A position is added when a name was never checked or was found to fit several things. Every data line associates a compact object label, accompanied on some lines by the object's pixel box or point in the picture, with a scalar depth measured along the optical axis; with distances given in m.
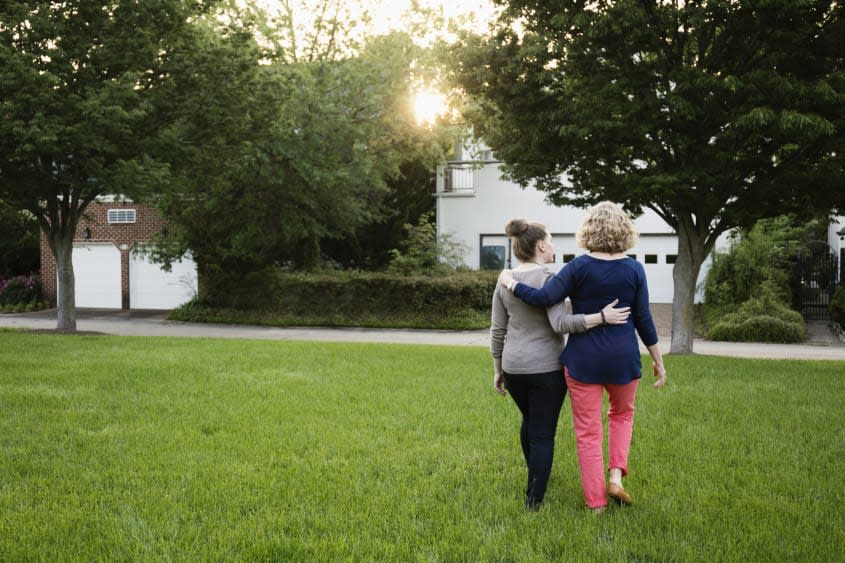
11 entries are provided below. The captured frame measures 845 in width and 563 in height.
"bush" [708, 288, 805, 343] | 15.41
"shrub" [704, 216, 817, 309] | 18.81
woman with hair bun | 4.21
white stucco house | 24.80
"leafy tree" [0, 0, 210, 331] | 13.34
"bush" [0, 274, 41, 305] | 24.78
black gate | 19.38
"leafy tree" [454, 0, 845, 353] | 9.72
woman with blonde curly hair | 4.09
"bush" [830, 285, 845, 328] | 16.41
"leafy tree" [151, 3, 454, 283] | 15.70
